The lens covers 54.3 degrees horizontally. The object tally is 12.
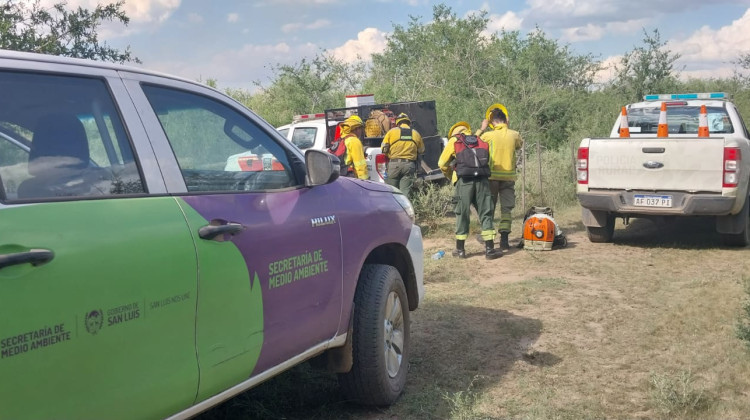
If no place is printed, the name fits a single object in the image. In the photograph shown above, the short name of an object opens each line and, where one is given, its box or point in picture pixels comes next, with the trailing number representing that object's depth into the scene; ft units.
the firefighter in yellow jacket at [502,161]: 31.40
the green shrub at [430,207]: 37.73
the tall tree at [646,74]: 58.03
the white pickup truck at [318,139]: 39.50
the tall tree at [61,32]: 34.78
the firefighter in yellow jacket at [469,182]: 29.91
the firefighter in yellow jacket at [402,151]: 36.86
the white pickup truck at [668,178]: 28.40
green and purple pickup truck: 7.29
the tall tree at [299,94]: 76.64
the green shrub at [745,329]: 16.08
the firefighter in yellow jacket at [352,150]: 35.17
